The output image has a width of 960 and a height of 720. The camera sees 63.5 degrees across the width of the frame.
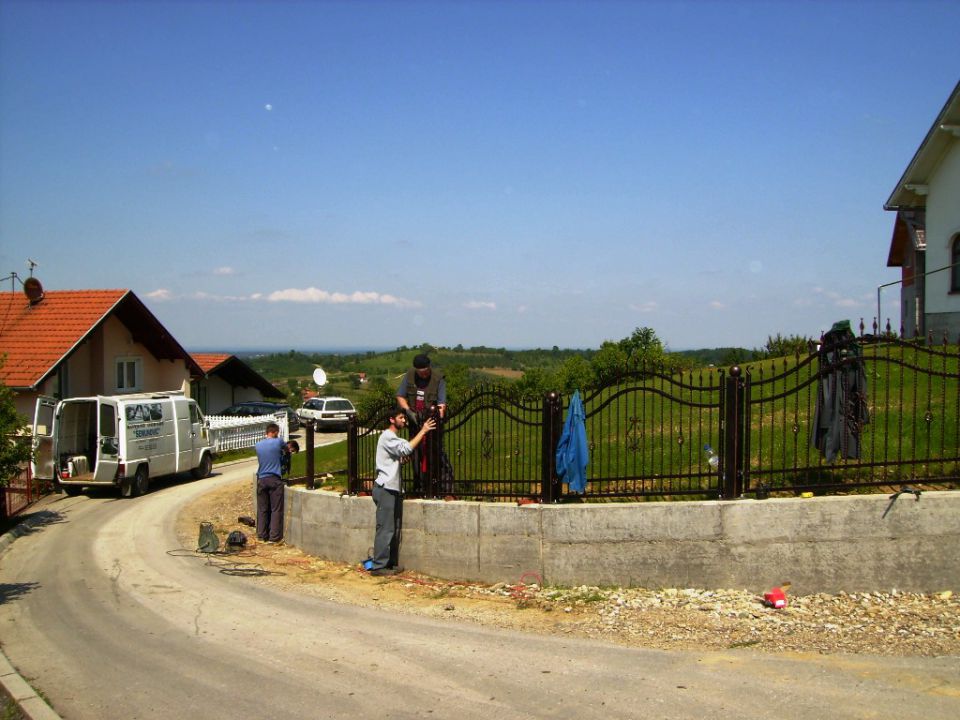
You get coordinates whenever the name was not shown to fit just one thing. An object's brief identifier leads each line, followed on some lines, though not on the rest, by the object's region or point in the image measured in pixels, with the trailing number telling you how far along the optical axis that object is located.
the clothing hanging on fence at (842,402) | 8.45
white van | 17.53
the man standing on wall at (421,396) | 9.96
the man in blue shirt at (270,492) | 12.07
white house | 18.07
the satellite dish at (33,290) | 24.70
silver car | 36.56
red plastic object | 7.67
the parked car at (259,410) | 36.00
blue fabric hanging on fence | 8.77
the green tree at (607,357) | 24.66
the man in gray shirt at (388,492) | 9.45
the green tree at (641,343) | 25.50
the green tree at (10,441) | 12.61
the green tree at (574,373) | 27.28
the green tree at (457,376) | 28.16
